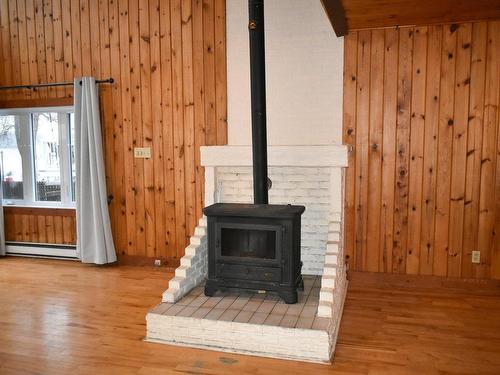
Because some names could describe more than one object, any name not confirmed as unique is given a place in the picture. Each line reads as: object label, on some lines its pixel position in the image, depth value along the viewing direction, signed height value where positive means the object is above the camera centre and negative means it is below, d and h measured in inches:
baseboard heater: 190.5 -41.2
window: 191.9 -1.2
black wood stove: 121.6 -22.7
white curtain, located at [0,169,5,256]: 196.1 -34.3
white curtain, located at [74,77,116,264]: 174.9 -11.1
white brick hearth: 107.9 -29.0
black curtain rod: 175.7 +28.1
